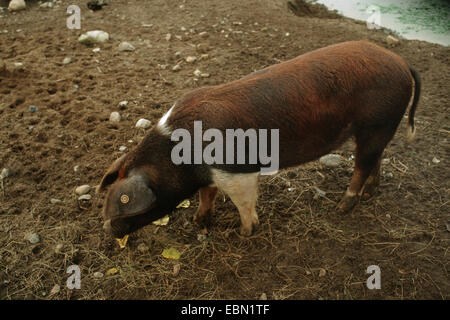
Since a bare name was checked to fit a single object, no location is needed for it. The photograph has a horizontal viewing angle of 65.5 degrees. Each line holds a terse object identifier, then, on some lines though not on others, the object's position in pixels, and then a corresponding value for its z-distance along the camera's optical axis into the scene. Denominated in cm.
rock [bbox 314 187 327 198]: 345
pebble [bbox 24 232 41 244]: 295
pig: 251
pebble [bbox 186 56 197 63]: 525
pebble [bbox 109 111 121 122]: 422
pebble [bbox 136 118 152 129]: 412
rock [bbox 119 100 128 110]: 444
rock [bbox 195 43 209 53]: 550
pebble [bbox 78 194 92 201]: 331
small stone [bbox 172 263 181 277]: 279
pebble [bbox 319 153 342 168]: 376
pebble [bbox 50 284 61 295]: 265
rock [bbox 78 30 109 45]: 570
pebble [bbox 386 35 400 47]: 571
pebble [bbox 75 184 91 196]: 337
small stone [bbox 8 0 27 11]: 694
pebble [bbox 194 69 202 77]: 496
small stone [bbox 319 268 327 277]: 275
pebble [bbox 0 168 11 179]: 350
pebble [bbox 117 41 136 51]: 554
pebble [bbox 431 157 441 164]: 372
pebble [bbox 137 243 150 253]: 294
